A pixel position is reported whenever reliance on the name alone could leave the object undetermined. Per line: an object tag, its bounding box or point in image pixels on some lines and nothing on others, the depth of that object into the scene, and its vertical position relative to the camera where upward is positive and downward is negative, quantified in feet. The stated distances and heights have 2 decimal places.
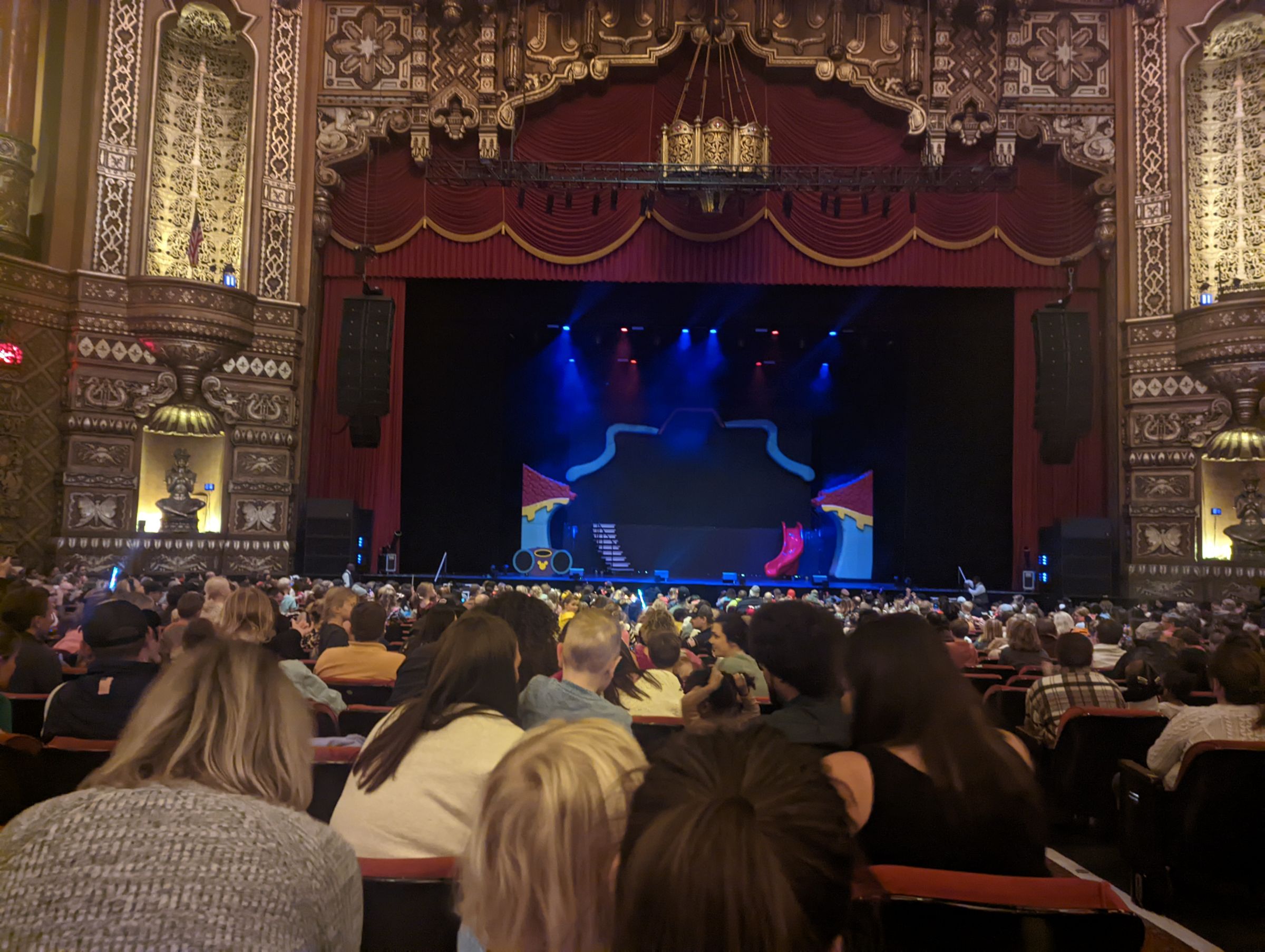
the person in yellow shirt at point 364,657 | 17.04 -2.39
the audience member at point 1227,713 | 12.41 -2.18
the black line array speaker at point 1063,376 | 46.16 +8.17
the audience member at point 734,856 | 3.31 -1.16
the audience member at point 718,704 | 11.87 -2.18
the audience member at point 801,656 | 10.07 -1.28
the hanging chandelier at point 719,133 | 48.85 +21.68
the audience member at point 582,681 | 10.34 -1.72
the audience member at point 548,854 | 4.03 -1.40
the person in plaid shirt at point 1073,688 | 16.28 -2.50
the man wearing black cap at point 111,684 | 12.03 -2.12
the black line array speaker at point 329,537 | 50.03 -0.70
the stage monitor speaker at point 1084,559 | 49.65 -0.78
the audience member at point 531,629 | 13.79 -1.47
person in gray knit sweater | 4.45 -1.67
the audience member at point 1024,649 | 22.61 -2.55
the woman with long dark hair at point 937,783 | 6.92 -1.78
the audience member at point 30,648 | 15.71 -2.20
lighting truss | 48.96 +19.50
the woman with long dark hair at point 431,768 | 7.61 -1.98
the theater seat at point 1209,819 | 11.80 -3.46
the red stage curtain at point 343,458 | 53.78 +3.83
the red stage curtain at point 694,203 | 53.52 +18.74
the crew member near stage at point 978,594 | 49.34 -2.86
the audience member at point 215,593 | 24.89 -2.05
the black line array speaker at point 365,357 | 47.78 +8.44
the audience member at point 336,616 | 20.66 -2.07
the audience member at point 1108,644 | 23.68 -2.60
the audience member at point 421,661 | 12.36 -1.79
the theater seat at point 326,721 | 13.08 -2.72
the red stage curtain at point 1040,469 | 53.26 +4.21
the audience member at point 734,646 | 15.98 -2.09
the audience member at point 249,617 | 16.12 -1.63
